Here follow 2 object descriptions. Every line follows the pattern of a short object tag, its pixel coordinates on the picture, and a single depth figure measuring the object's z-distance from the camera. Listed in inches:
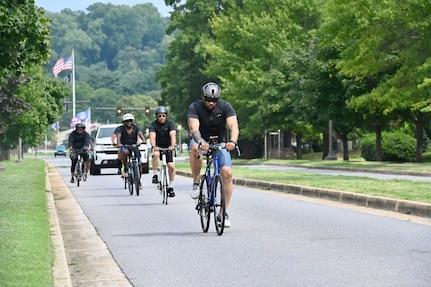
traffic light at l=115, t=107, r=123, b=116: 3019.2
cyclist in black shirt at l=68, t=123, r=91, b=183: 1178.2
